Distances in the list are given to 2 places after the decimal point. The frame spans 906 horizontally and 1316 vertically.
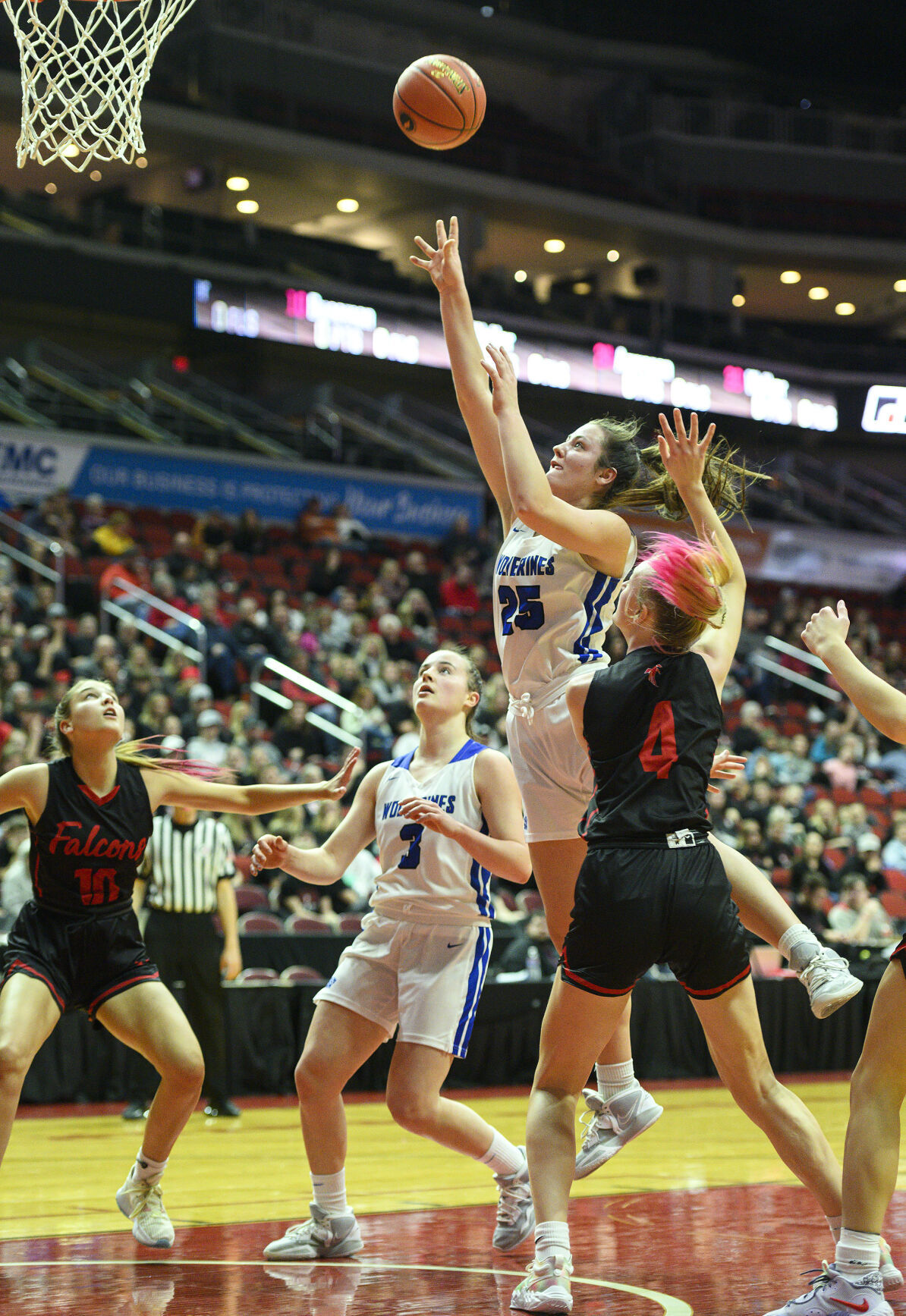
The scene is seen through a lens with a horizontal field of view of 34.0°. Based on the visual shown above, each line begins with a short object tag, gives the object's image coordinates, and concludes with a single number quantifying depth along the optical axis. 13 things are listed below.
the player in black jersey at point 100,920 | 4.75
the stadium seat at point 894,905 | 13.76
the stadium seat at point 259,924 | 11.03
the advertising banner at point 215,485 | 18.73
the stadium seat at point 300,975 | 10.09
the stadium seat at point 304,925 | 10.87
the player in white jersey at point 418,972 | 4.59
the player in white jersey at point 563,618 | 4.68
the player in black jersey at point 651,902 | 3.69
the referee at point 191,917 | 8.77
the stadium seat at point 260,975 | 10.21
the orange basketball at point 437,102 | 5.45
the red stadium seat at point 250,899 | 11.54
